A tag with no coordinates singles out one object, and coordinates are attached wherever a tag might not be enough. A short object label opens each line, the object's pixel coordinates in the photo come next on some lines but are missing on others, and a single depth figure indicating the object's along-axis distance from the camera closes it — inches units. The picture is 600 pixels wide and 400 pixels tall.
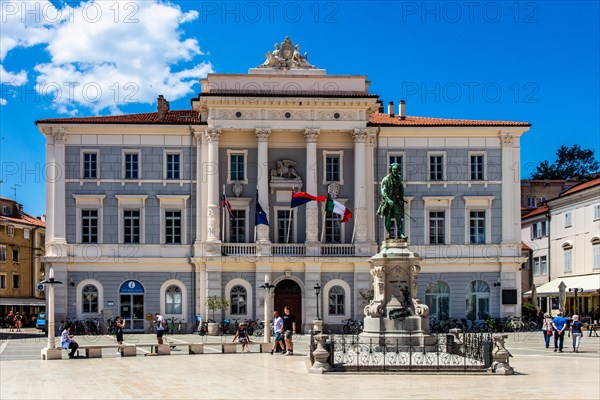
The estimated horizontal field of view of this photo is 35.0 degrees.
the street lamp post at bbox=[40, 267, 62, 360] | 1400.1
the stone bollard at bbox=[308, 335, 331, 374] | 1114.1
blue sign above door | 2235.5
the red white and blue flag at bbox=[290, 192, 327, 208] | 2117.4
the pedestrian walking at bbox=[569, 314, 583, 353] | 1529.3
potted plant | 2160.4
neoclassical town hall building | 2226.9
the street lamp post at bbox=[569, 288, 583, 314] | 2168.6
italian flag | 2082.9
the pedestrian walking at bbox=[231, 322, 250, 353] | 1544.0
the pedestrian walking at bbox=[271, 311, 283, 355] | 1481.3
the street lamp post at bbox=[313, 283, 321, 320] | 2165.0
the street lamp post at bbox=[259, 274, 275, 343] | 1630.2
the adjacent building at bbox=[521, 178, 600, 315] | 2528.5
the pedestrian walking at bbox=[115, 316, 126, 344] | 1587.1
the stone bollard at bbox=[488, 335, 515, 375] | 1111.6
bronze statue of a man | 1359.5
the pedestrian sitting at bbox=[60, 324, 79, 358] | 1427.2
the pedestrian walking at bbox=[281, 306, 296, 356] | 1454.2
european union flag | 2137.1
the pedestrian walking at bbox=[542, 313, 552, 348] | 1631.4
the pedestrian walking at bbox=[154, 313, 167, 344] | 1599.4
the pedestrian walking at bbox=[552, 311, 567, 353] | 1536.7
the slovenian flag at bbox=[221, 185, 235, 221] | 2192.4
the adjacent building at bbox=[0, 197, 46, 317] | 3287.4
